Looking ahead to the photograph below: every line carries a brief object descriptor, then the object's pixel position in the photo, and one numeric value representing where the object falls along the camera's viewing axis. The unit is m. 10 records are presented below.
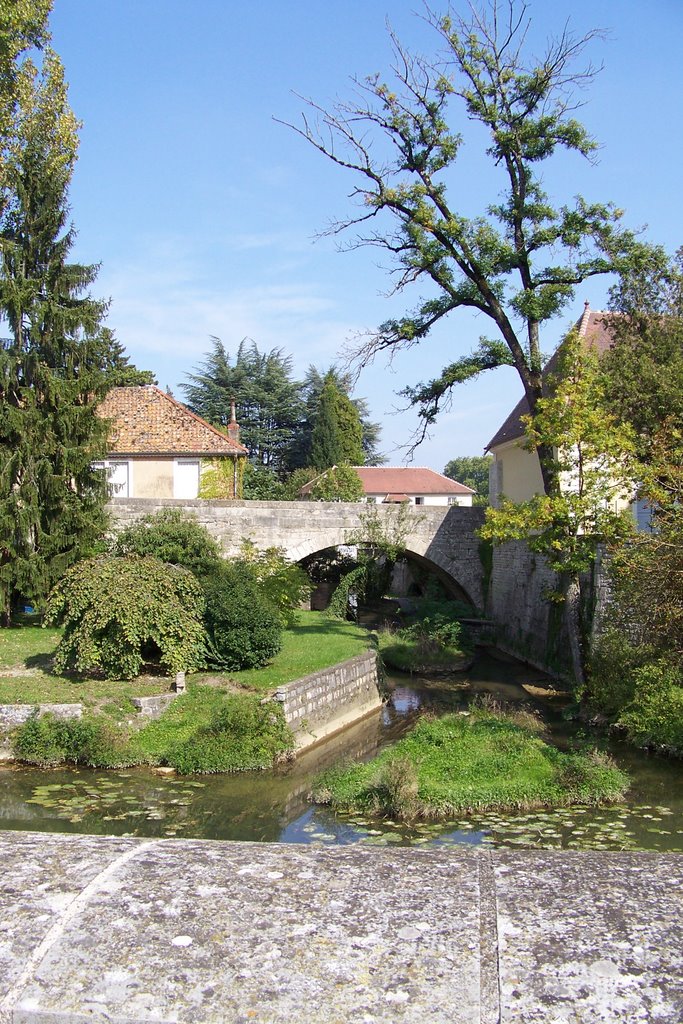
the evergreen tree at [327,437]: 47.12
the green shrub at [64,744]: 12.23
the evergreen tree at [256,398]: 47.53
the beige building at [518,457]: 24.02
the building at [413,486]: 53.59
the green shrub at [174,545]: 17.30
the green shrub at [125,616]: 14.05
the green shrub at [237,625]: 15.48
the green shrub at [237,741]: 12.49
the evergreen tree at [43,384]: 19.25
